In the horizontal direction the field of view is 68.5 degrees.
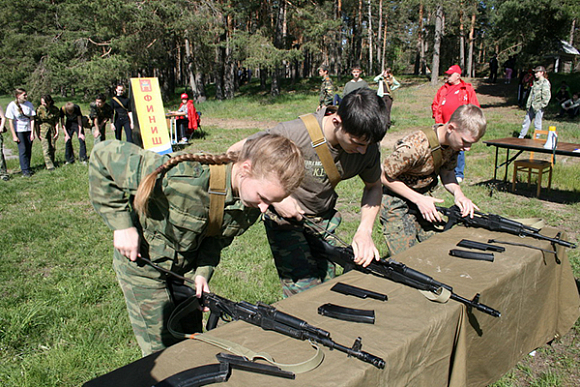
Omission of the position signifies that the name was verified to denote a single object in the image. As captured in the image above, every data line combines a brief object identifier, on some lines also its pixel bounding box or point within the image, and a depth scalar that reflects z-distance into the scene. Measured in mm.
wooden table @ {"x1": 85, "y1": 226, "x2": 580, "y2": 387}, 1562
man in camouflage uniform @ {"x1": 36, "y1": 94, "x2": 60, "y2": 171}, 9773
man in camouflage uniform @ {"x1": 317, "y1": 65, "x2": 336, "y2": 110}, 11938
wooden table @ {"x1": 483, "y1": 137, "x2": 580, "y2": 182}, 6750
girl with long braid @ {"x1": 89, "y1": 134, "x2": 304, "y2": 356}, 1849
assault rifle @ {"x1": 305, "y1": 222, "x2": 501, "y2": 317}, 2133
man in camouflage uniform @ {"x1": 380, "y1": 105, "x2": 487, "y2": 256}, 3141
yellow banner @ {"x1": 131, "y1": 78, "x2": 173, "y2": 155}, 10347
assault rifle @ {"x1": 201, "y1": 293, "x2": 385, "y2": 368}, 1602
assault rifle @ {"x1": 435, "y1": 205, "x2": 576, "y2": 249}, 2996
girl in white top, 9047
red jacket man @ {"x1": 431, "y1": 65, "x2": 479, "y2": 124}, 8102
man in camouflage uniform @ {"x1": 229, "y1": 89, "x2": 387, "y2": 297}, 2447
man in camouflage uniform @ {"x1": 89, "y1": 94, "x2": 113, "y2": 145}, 10867
